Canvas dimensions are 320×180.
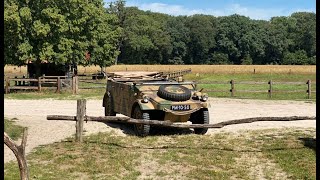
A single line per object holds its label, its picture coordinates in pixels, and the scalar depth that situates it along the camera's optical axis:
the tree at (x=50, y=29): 27.22
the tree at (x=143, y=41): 79.69
